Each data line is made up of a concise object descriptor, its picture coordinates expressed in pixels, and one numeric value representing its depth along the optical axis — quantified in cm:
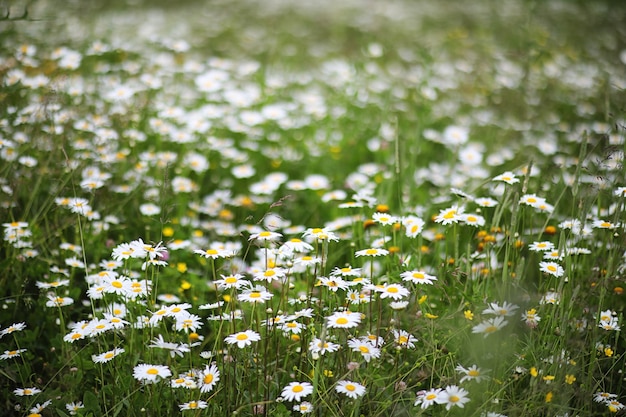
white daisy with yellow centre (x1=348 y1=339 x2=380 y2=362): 292
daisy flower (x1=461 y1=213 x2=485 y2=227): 318
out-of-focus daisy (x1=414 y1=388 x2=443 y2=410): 290
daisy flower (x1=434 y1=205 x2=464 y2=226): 312
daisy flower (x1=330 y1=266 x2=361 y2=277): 301
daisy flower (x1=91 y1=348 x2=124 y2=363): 296
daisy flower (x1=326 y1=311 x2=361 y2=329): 292
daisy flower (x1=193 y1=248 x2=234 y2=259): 301
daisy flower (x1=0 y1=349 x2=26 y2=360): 301
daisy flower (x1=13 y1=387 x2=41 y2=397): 298
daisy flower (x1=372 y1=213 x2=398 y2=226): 313
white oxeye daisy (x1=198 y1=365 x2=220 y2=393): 294
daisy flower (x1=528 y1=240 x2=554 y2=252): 313
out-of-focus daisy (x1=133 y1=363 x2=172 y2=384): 291
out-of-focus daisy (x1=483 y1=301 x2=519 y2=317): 296
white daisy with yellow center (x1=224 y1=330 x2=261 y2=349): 293
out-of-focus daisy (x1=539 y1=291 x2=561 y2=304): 301
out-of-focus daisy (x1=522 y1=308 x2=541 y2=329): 300
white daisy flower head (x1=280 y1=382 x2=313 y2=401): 289
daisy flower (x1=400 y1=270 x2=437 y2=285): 300
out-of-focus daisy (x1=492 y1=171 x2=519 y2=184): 315
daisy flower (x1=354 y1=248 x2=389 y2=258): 307
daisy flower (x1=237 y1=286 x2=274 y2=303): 295
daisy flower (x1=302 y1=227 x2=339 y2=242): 303
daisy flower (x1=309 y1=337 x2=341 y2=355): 293
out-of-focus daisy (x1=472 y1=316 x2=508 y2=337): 294
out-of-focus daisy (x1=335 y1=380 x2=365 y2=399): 290
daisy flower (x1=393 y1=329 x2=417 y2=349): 299
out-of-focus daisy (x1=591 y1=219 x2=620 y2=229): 316
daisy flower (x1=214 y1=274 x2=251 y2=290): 296
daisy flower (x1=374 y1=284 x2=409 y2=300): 297
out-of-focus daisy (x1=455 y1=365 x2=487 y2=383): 293
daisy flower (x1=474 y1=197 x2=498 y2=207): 330
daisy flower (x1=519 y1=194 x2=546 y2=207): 320
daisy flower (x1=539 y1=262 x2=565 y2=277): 308
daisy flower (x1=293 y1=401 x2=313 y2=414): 291
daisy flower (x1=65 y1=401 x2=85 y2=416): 297
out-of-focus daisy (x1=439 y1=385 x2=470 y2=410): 288
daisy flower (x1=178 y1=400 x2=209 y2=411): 291
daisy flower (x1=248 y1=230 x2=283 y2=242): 302
